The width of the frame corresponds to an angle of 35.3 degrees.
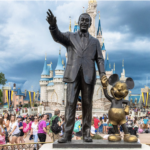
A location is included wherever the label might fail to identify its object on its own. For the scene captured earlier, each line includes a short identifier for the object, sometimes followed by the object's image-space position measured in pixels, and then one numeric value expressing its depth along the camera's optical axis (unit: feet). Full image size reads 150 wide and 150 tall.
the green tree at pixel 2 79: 170.52
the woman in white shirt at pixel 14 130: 23.75
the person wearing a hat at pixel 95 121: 36.65
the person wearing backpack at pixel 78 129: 24.39
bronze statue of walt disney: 13.87
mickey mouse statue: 13.45
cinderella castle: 127.17
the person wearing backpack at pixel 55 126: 23.60
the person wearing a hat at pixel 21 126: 27.78
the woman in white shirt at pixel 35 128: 27.27
